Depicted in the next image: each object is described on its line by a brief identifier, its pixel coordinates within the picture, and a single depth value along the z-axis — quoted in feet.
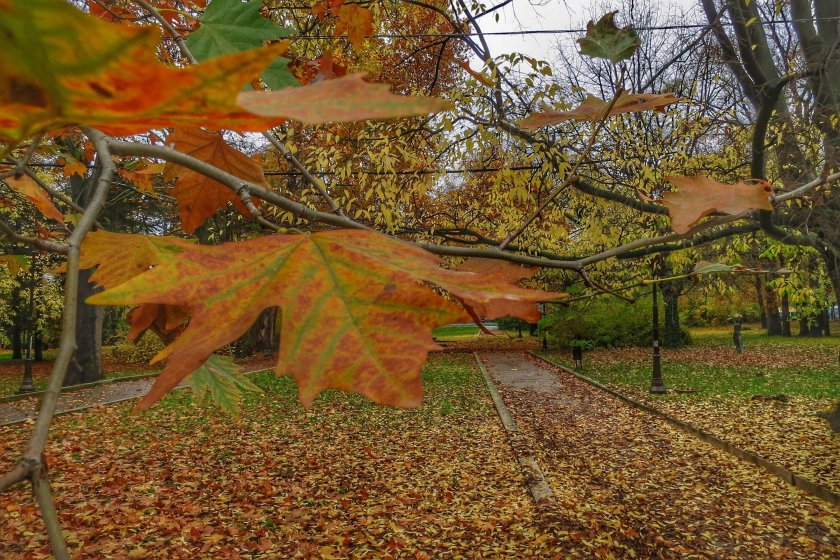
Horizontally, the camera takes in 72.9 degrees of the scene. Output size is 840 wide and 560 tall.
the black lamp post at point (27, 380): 40.30
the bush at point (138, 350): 62.44
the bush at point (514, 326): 78.51
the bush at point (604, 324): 64.85
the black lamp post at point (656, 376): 36.87
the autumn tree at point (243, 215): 0.93
